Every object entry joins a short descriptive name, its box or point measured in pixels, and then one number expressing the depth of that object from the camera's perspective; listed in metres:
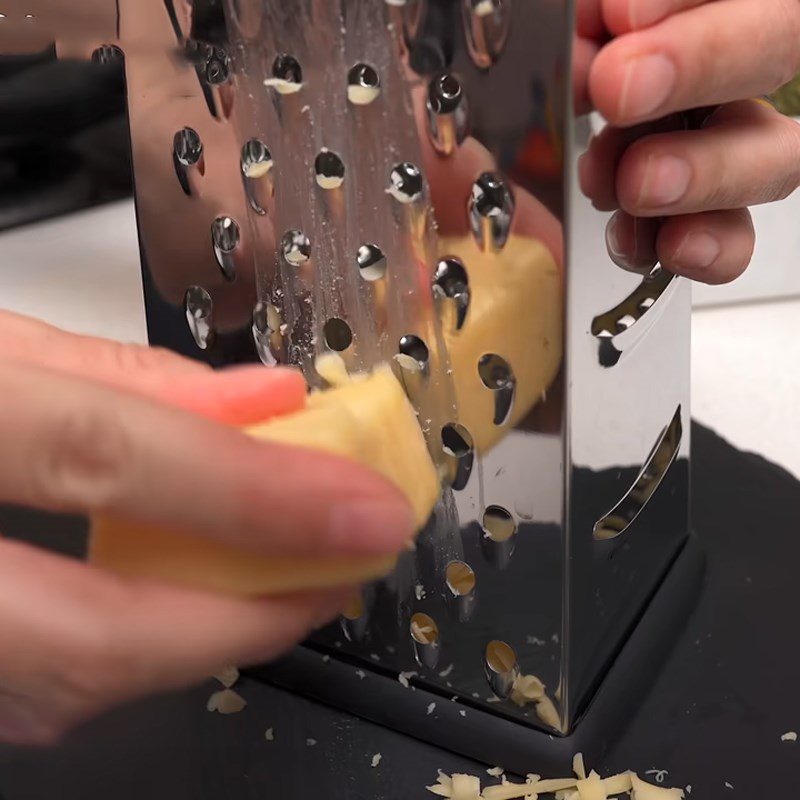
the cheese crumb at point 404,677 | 0.55
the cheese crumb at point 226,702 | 0.54
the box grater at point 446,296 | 0.42
